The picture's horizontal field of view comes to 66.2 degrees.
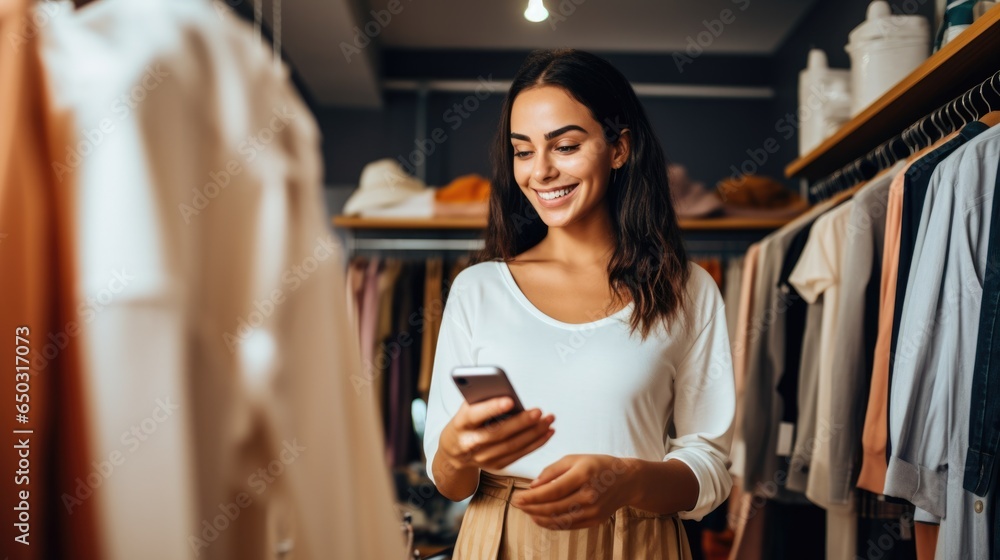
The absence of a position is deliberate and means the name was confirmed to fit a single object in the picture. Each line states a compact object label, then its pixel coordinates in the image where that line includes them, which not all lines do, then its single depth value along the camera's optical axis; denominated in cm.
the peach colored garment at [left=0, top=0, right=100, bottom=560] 46
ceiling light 131
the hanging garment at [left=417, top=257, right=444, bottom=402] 317
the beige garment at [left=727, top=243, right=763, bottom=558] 236
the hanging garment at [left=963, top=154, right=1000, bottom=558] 118
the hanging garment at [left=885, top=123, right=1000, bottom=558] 127
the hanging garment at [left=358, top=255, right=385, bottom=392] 319
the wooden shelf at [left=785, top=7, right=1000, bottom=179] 145
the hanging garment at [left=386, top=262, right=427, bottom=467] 319
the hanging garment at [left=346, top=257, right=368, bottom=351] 329
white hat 337
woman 109
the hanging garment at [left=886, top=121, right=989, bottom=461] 150
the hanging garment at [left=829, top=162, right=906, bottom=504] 175
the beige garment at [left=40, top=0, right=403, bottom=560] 45
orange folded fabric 338
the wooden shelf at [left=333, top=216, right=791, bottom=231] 325
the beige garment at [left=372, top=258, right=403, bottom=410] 320
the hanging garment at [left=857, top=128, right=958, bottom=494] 158
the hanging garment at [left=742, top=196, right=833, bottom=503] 224
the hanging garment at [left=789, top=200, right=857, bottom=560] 186
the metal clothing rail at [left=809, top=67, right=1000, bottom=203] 149
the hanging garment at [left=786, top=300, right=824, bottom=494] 203
